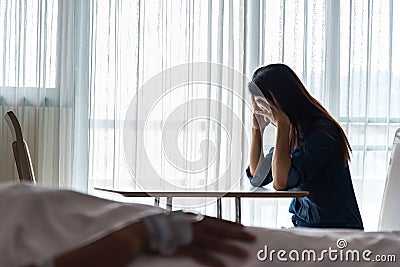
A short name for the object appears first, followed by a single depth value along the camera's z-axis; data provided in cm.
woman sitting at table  476
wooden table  447
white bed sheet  183
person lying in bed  181
